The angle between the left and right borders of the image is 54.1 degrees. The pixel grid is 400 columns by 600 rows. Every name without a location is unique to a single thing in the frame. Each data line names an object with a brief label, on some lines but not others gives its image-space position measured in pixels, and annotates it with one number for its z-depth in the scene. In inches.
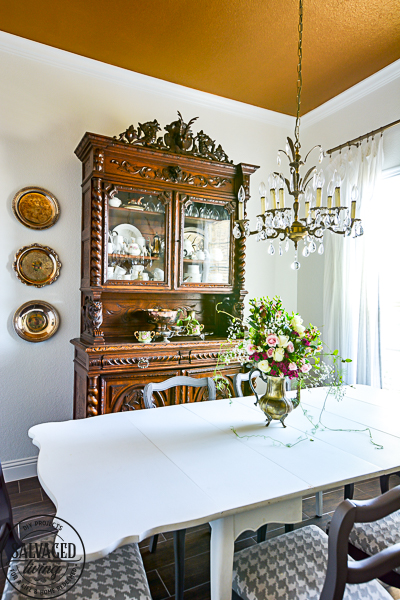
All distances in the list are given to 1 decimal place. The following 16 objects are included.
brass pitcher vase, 69.8
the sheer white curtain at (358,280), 119.1
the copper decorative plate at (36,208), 109.1
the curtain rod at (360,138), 114.4
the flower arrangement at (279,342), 66.7
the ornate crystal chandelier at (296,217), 66.7
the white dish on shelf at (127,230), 110.8
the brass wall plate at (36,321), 109.9
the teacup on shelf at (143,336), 111.3
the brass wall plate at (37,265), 109.5
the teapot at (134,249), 112.3
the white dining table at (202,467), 44.0
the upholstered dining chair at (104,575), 45.0
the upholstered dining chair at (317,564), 37.0
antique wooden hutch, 105.1
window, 118.4
